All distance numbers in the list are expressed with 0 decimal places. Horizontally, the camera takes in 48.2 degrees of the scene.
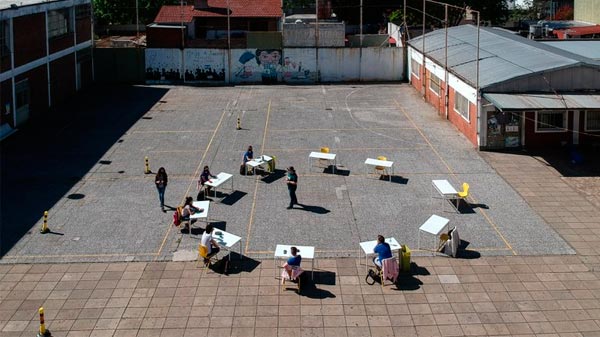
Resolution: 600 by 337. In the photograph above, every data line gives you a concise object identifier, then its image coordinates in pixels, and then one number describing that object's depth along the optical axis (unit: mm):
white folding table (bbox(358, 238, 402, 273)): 19834
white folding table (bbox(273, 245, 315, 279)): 19328
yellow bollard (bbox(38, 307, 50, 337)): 15805
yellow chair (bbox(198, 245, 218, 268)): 19966
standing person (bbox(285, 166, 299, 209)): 24797
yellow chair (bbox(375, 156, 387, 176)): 28509
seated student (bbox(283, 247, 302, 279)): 18719
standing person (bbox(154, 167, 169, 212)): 24672
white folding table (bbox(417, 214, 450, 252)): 21267
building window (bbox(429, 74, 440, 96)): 41281
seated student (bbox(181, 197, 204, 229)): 22812
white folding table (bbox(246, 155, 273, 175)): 28666
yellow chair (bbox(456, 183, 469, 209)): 24772
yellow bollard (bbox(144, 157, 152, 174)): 29625
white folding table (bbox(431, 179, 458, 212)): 24891
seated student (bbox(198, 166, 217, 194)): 26172
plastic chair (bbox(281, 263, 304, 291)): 18672
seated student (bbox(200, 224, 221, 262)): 19969
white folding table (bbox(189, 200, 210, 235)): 22625
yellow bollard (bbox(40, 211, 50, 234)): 22875
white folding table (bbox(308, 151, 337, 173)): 29230
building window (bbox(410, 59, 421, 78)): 48094
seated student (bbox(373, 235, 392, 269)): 19156
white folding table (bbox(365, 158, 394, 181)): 28200
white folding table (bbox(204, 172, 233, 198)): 25875
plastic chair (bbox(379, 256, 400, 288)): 18984
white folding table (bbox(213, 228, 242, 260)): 20250
